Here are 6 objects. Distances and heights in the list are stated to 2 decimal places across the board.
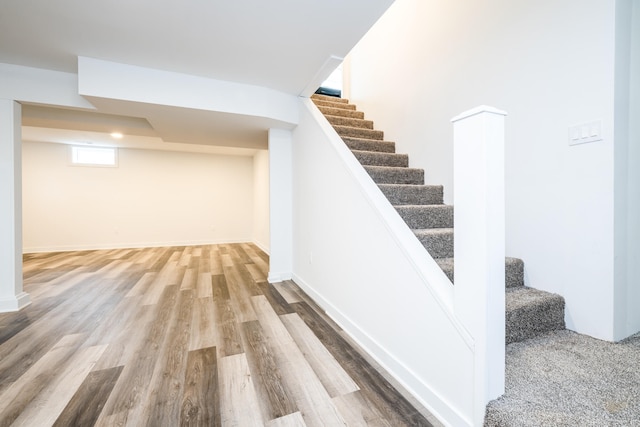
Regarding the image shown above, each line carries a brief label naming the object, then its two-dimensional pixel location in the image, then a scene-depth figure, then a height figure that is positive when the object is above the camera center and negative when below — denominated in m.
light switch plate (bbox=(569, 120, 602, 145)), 1.42 +0.44
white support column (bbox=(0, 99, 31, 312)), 2.36 +0.06
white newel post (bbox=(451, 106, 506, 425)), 0.96 -0.11
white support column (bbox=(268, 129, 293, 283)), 3.34 +0.10
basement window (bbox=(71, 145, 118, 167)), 5.64 +1.26
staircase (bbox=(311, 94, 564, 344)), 1.48 -0.04
